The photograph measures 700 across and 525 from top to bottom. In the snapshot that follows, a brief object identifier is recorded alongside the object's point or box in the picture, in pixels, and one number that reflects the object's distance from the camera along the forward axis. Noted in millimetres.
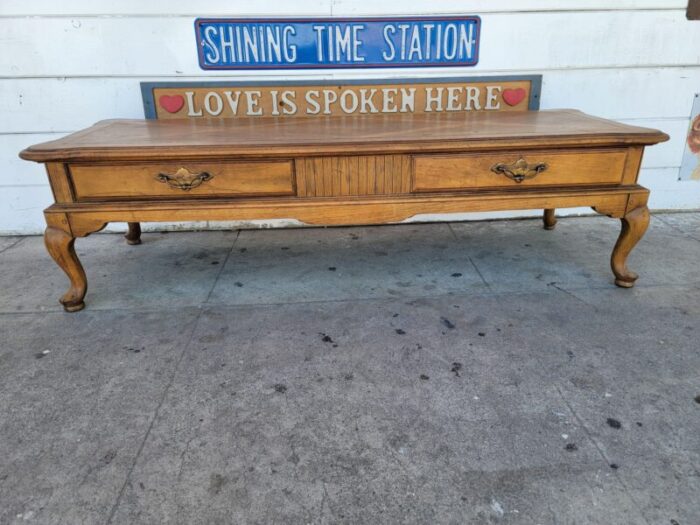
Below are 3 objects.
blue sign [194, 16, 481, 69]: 2828
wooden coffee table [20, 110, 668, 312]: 1967
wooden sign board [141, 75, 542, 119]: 2902
